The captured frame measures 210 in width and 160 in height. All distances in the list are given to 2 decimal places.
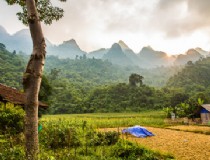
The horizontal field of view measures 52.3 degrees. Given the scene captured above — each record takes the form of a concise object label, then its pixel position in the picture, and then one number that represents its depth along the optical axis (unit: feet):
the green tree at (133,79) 209.26
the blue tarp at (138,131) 56.85
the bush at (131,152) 23.43
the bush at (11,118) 33.22
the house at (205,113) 96.89
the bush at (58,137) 32.60
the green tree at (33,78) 18.07
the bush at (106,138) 36.83
